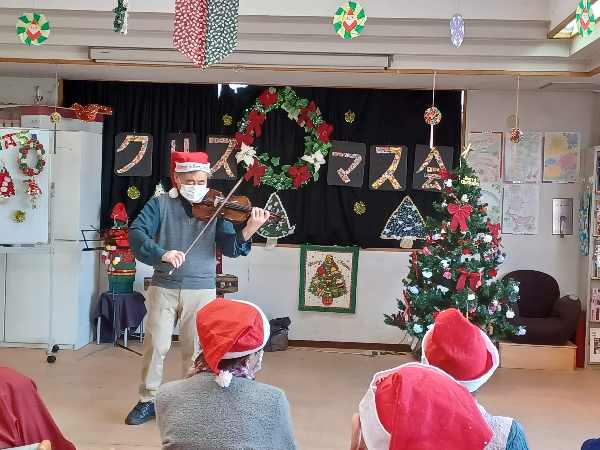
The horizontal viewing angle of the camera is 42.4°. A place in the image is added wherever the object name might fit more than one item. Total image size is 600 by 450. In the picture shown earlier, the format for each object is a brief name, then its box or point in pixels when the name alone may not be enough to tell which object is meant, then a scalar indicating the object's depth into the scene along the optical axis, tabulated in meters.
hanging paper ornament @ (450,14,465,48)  4.65
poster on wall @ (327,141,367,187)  7.16
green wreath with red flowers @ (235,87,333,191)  7.13
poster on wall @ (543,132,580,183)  7.02
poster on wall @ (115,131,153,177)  7.24
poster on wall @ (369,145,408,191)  7.15
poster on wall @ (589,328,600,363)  6.70
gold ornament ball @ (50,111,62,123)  6.52
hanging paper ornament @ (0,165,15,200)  6.16
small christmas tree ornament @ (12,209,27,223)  6.17
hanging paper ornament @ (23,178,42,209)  6.21
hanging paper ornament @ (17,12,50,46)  5.02
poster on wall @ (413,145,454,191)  7.13
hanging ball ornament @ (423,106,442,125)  6.28
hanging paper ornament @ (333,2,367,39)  4.68
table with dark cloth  6.75
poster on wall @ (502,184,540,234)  7.06
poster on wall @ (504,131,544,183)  7.04
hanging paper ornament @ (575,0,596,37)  4.24
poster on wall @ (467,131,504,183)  7.04
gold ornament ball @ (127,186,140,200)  7.25
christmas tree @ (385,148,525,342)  5.91
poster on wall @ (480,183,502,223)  7.04
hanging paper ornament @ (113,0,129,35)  4.27
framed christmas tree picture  7.15
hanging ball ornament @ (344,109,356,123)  7.17
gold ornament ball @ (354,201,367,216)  7.18
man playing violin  4.44
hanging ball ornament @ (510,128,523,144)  6.46
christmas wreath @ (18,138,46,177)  6.17
